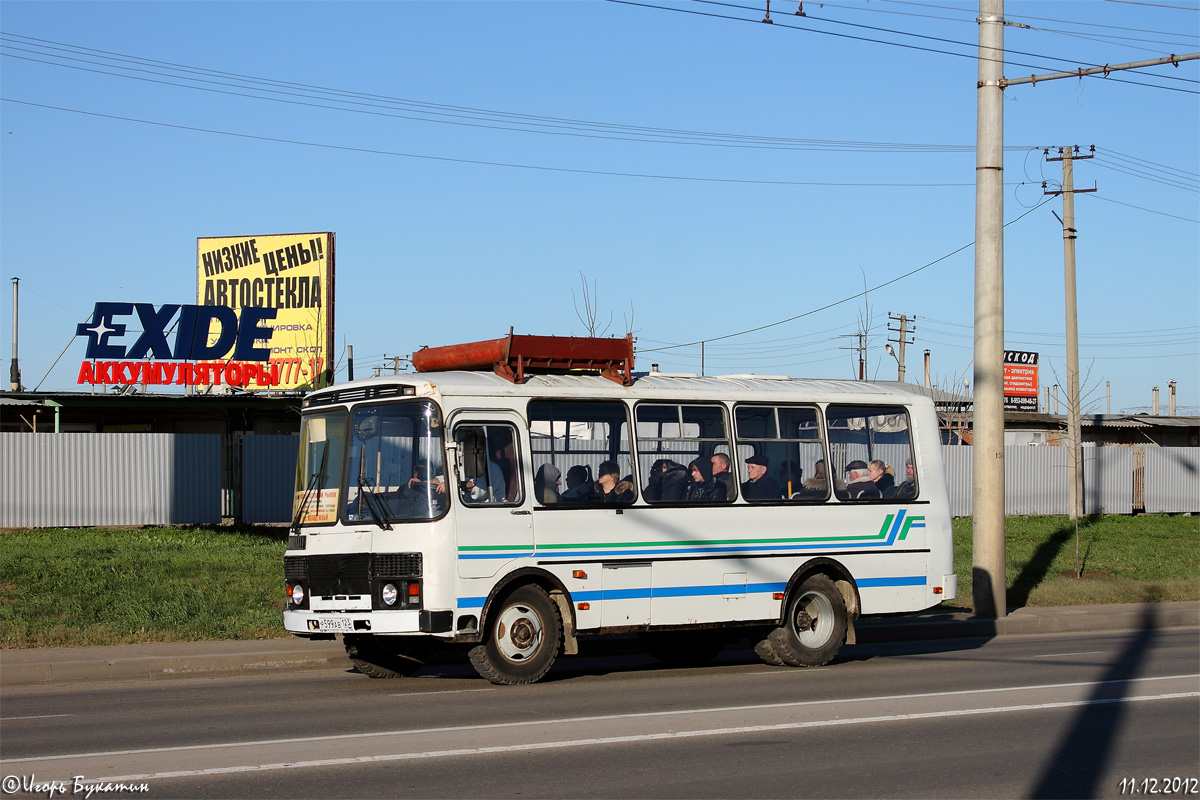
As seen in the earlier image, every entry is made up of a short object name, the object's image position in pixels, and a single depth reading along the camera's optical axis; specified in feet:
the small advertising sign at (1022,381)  216.13
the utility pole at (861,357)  249.75
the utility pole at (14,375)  151.76
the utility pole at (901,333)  246.45
